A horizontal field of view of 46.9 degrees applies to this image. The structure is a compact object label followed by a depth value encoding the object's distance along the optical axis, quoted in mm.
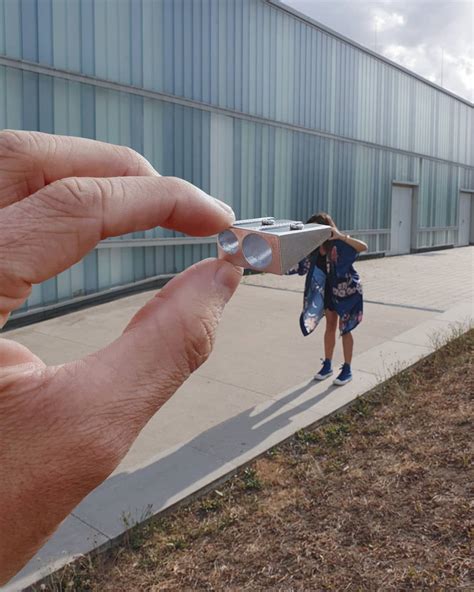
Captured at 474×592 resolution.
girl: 5008
